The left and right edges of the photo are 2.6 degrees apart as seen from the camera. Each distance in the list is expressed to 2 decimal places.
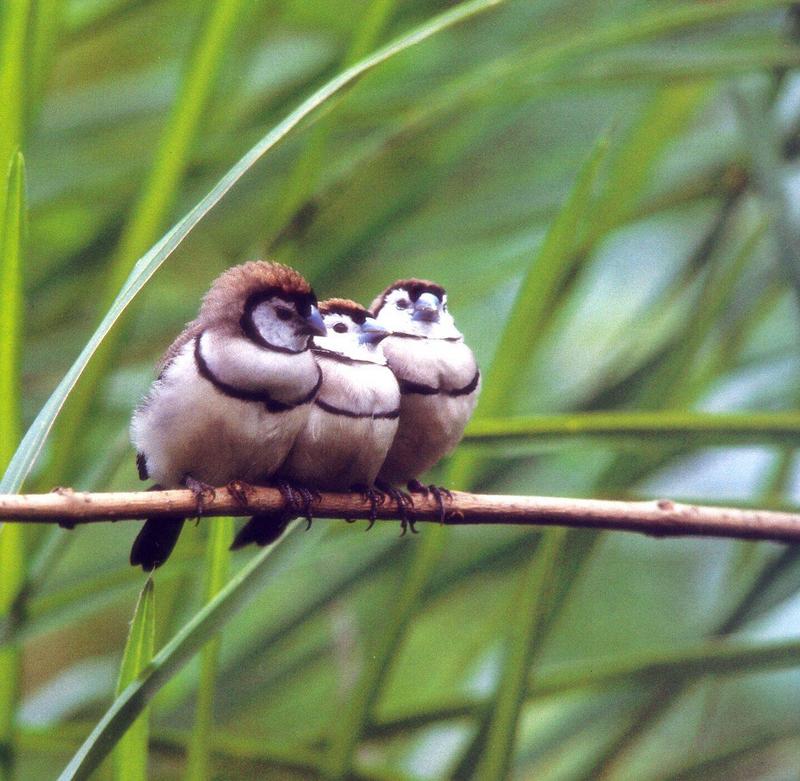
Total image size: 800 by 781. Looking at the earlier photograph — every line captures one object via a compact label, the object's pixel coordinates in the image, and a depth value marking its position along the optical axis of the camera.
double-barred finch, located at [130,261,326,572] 4.11
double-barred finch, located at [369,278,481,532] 4.14
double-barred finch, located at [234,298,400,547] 4.12
